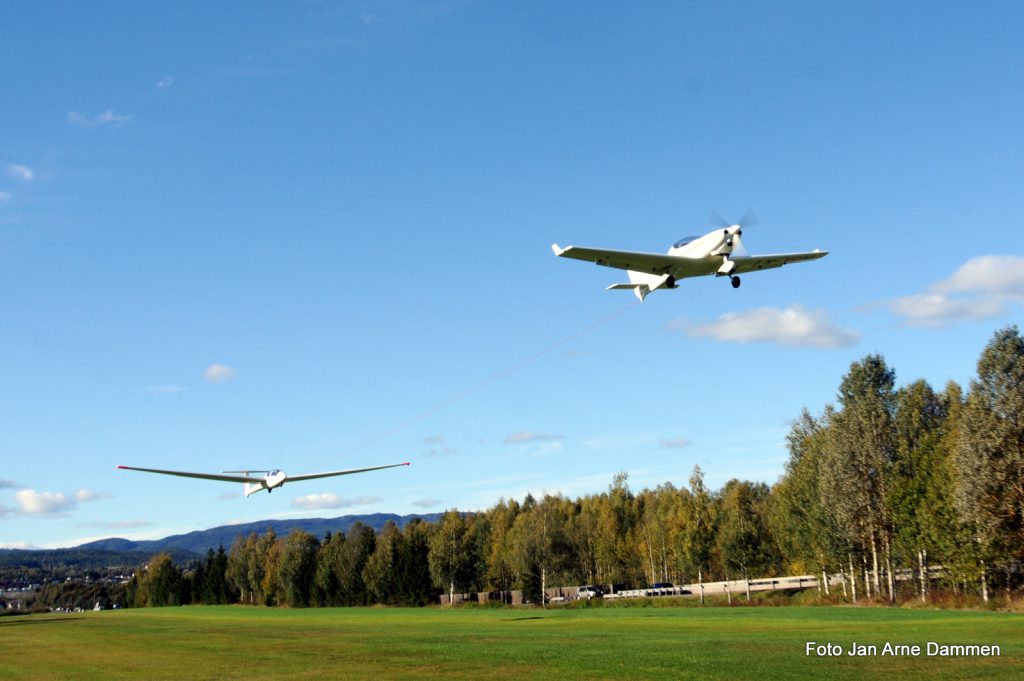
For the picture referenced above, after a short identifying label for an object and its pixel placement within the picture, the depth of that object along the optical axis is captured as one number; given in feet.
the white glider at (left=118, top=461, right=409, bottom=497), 169.17
